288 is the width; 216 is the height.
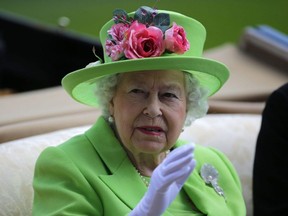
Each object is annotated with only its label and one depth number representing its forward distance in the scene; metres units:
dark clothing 5.93
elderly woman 4.54
